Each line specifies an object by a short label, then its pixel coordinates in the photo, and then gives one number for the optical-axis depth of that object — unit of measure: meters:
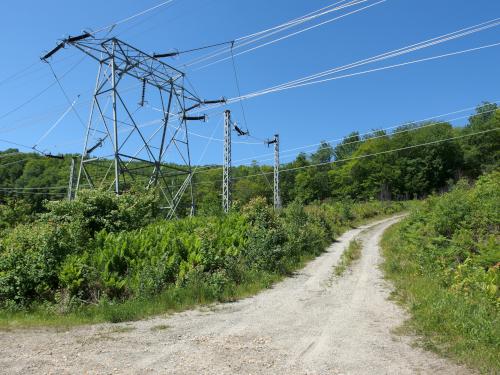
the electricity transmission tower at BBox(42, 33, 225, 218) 22.88
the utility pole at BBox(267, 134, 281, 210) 36.08
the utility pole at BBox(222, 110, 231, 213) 30.16
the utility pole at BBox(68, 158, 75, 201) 40.16
